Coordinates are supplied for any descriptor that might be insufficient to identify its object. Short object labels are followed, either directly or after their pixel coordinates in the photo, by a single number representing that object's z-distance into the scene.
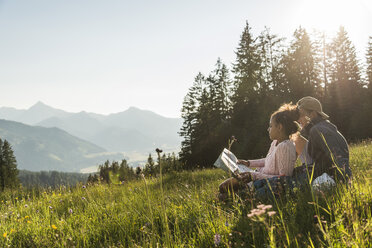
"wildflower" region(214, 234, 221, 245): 2.31
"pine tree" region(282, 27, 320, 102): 38.94
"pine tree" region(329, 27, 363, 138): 38.81
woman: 4.59
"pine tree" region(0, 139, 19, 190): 64.75
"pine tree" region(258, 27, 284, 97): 40.34
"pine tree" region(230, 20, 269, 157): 37.41
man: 4.56
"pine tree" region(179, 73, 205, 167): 50.12
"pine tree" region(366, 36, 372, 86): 43.11
